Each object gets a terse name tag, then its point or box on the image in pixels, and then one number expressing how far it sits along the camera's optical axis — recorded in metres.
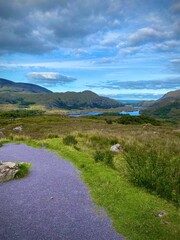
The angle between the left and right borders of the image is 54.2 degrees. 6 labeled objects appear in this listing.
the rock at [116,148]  13.59
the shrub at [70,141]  15.34
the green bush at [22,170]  8.65
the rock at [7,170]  8.28
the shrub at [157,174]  6.82
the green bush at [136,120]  45.00
